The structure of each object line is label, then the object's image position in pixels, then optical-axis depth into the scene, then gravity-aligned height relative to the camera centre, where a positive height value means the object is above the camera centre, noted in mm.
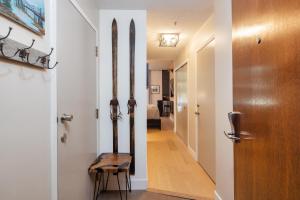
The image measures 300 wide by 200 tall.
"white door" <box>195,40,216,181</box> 2771 -102
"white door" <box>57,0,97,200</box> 1451 +8
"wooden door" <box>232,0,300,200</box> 713 +17
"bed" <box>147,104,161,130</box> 7000 -594
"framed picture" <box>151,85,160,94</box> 11148 +634
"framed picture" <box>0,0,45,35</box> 879 +425
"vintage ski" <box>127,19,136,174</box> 2521 +157
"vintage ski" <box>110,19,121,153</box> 2510 +231
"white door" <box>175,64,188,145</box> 4831 -65
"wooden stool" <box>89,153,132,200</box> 2018 -649
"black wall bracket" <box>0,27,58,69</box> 870 +234
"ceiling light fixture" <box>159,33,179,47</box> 3645 +1120
